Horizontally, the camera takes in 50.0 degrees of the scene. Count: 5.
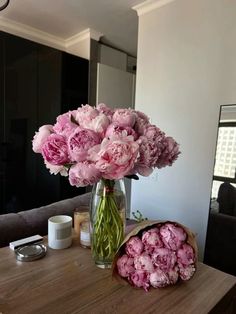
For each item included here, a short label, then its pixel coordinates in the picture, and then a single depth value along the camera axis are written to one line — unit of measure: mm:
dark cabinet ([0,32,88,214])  2789
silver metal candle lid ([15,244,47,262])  979
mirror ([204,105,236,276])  1918
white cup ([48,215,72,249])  1077
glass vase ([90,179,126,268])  932
